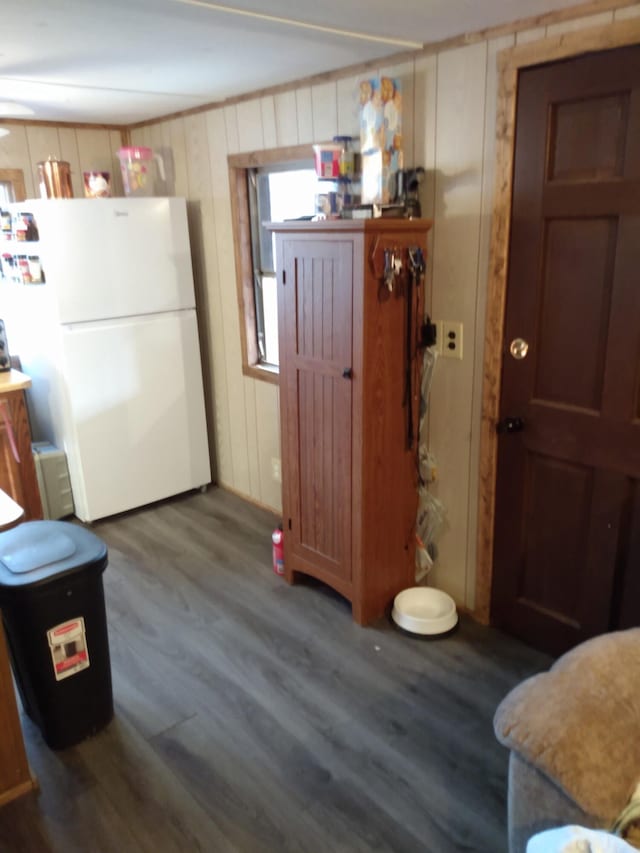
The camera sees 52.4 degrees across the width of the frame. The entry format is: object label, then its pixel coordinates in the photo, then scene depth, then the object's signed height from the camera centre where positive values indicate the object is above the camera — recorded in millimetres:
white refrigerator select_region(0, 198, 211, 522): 3240 -564
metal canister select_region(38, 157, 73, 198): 3244 +262
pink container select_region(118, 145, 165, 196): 3557 +321
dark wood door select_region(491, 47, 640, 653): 1917 -427
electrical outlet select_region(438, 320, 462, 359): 2459 -437
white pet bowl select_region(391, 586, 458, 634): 2545 -1502
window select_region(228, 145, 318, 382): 3162 +20
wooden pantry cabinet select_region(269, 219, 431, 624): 2295 -654
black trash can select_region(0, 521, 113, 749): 1885 -1125
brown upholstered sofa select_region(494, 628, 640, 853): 1233 -991
